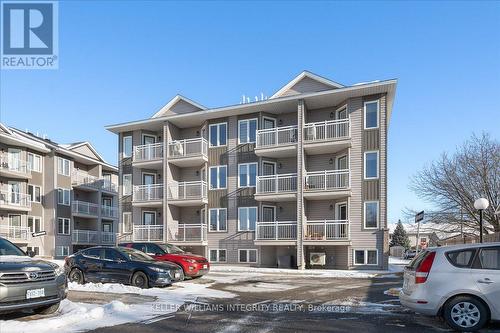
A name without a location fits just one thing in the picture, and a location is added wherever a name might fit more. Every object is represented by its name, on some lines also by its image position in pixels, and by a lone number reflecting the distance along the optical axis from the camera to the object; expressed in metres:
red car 17.28
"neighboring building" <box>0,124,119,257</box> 34.03
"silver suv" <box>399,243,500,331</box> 7.49
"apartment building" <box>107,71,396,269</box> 24.61
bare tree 28.77
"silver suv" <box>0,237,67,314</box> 7.38
